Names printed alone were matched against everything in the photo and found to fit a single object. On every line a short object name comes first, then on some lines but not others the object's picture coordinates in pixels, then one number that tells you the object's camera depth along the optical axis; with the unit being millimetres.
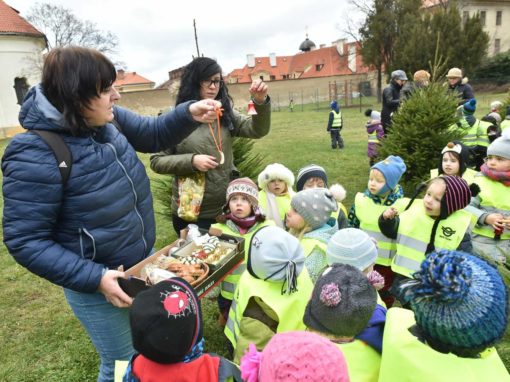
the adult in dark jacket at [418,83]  5971
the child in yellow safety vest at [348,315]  1610
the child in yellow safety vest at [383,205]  3508
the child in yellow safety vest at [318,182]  3748
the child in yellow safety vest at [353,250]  2240
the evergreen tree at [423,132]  5297
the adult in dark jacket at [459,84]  7219
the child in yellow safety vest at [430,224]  2904
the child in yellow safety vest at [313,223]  2666
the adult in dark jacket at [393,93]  7648
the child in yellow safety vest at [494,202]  3371
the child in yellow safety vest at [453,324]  1271
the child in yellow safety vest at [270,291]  2047
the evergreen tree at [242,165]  5137
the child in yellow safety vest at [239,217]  3006
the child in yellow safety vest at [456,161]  4031
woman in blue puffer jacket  1524
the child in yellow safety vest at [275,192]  3674
